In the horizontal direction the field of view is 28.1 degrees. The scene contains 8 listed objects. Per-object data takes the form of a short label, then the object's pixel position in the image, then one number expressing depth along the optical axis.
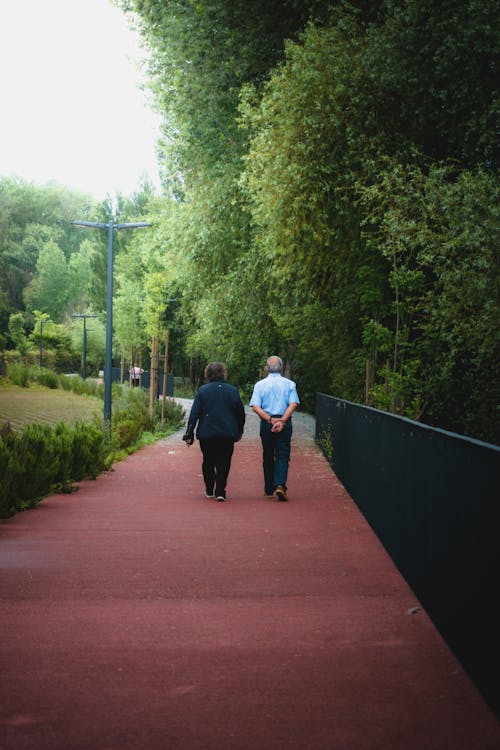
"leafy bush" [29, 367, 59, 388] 57.84
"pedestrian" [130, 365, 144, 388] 54.21
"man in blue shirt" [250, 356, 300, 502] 12.64
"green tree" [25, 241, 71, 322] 114.31
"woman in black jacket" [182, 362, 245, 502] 12.52
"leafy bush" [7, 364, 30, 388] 57.58
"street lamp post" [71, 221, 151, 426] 24.28
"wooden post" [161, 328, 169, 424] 29.97
